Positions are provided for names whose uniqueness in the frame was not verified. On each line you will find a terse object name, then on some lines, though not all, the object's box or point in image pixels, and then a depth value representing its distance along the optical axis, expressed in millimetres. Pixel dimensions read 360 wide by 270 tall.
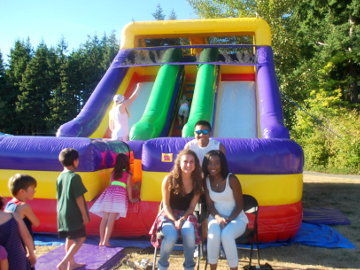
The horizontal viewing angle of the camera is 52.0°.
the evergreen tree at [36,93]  25442
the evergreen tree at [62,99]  25719
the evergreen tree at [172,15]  44044
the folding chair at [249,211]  3331
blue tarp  4059
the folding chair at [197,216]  3099
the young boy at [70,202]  2967
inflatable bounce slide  3871
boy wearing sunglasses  3633
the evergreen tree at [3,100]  24939
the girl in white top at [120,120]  5188
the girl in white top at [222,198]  3145
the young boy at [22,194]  2334
